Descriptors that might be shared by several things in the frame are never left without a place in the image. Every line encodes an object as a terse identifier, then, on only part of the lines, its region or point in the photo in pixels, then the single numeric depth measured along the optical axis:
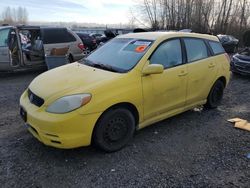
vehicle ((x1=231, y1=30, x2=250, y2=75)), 6.98
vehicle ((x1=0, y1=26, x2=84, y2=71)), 6.37
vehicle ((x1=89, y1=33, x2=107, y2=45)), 12.86
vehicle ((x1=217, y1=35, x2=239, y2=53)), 13.60
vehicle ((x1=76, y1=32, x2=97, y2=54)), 11.61
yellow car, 2.43
